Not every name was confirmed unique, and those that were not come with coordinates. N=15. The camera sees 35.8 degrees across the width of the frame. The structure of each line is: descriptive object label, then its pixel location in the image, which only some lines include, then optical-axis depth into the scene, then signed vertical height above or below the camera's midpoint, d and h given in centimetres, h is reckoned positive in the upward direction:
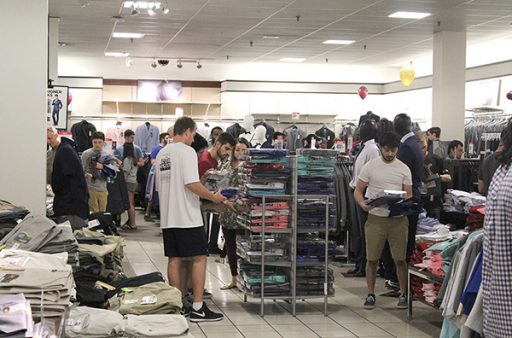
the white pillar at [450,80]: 1387 +94
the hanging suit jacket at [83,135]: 1254 -14
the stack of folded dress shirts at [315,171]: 734 -37
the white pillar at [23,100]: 646 +21
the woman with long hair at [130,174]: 1399 -82
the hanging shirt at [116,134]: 2002 -17
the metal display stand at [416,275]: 645 -121
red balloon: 1905 +96
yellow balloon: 1527 +112
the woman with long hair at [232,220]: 793 -90
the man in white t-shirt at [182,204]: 663 -64
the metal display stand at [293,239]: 726 -99
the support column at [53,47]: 1290 +131
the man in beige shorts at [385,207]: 729 -66
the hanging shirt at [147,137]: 1925 -22
